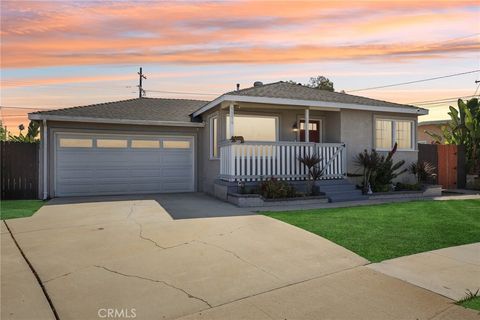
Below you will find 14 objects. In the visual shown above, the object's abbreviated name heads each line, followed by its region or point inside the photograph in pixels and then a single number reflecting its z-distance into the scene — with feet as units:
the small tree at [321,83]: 96.94
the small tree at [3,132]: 102.26
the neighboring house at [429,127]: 88.63
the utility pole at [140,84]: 119.81
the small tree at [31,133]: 79.32
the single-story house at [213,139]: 39.09
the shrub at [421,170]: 46.06
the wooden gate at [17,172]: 41.04
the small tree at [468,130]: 53.55
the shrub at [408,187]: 42.96
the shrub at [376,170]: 40.86
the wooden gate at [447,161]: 54.39
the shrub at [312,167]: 38.06
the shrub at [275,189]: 34.83
